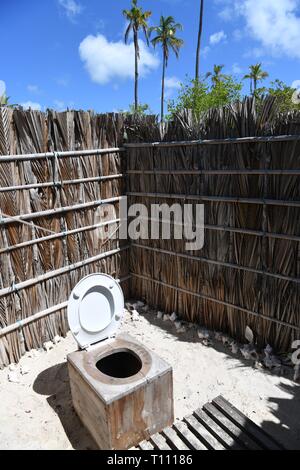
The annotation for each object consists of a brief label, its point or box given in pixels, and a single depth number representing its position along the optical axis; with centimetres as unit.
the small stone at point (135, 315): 383
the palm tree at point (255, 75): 1615
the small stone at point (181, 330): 354
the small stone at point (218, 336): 334
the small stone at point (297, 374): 272
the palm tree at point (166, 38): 1761
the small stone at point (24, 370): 294
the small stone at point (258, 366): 288
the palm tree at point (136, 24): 1620
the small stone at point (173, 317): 374
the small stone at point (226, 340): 327
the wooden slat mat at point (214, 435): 206
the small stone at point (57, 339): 336
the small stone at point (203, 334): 337
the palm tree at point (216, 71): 1667
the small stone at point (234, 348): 314
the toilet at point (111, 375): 200
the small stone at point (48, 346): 326
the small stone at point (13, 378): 284
